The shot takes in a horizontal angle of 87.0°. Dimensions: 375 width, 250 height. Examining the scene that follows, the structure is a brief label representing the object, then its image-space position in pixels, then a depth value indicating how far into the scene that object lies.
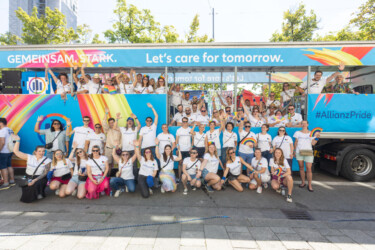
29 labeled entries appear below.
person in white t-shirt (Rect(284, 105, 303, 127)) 5.65
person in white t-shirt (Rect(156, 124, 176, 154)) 5.28
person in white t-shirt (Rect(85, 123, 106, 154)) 5.30
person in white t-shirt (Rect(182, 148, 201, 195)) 4.89
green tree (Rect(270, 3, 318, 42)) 15.09
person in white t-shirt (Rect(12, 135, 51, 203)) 4.21
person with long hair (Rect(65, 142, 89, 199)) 4.52
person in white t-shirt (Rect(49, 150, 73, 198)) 4.66
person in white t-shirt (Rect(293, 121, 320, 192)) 5.01
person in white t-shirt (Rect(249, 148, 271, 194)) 4.95
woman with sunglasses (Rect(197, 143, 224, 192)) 4.94
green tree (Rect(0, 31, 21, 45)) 15.22
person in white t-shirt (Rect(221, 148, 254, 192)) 4.97
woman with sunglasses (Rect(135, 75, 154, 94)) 5.93
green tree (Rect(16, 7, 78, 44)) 13.77
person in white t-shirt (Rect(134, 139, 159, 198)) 4.70
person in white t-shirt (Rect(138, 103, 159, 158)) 5.37
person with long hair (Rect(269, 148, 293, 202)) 4.68
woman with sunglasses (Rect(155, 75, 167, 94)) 5.89
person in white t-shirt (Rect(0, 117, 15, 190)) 5.07
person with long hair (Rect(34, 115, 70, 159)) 5.35
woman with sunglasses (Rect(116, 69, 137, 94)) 5.89
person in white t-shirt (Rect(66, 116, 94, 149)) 5.42
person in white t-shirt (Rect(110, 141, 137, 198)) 4.78
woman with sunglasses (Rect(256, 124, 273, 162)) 5.29
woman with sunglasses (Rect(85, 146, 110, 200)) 4.48
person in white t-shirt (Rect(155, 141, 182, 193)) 4.81
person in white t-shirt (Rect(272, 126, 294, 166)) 5.11
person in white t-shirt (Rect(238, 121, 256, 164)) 5.29
